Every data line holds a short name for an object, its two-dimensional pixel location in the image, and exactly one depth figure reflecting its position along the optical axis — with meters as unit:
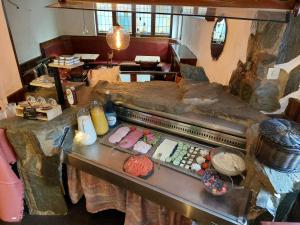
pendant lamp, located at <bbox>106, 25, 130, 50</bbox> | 3.12
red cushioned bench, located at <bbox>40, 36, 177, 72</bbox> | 5.64
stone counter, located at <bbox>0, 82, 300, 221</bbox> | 1.43
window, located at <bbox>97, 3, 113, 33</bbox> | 6.07
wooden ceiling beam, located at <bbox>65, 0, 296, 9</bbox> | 0.92
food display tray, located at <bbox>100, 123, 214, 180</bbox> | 1.36
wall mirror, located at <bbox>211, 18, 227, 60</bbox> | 2.19
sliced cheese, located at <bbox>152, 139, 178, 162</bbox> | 1.47
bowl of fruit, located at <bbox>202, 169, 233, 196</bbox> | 1.19
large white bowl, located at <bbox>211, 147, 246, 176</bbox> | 1.28
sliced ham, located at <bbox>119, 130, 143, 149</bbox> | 1.58
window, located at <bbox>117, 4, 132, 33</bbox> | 6.10
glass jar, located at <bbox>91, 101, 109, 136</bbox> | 1.59
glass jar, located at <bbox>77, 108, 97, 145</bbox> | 1.51
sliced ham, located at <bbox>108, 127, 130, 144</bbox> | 1.62
